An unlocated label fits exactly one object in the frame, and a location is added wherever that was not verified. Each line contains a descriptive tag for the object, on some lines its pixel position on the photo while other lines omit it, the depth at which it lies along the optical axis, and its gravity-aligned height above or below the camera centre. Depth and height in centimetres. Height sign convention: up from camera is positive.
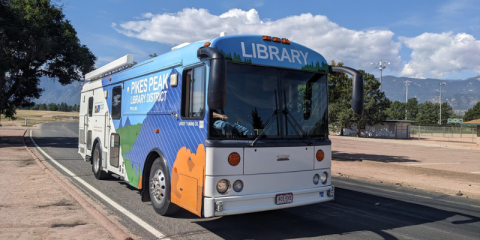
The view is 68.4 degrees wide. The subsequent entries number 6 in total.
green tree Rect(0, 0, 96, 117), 2022 +419
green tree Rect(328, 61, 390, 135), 4922 +240
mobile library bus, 492 -7
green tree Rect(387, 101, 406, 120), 10039 +434
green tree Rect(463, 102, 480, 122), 9932 +451
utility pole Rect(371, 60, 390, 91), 6581 +1123
